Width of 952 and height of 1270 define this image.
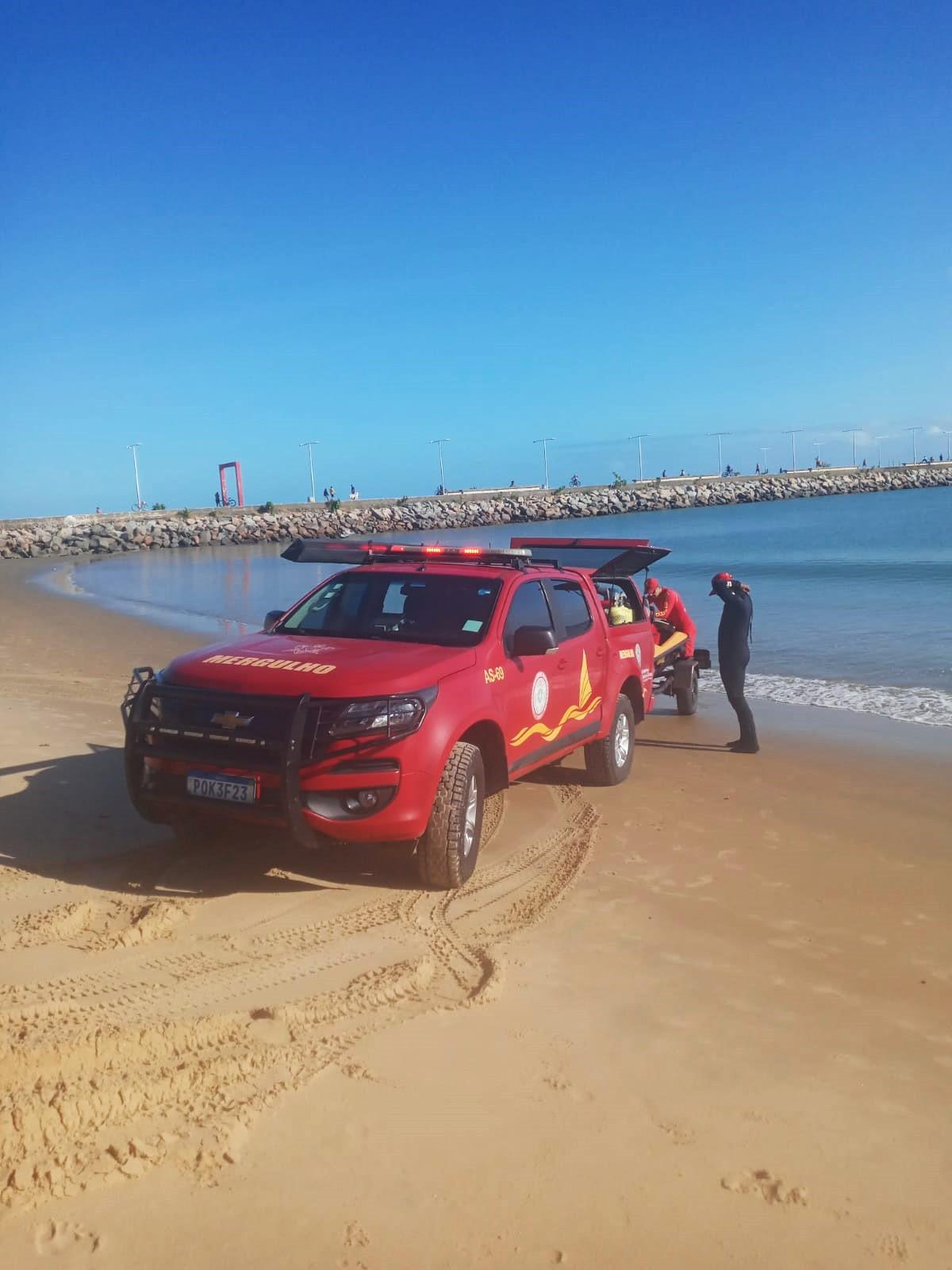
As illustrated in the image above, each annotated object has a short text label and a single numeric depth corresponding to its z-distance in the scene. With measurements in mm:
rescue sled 11445
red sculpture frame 86625
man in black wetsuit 10242
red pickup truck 5348
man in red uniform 11742
